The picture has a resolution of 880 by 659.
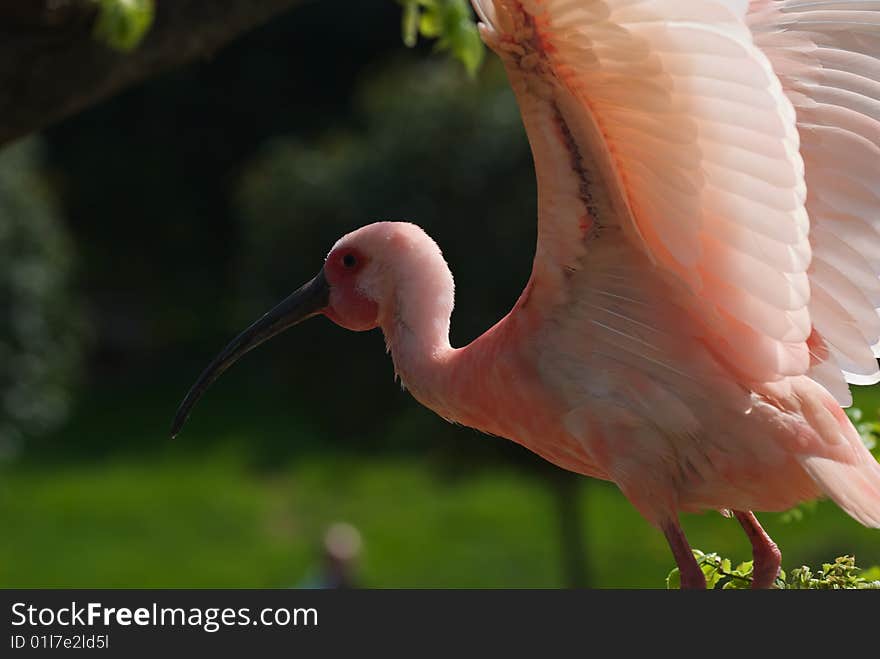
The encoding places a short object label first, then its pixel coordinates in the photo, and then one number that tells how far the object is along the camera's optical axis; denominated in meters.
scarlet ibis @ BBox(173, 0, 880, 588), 6.34
